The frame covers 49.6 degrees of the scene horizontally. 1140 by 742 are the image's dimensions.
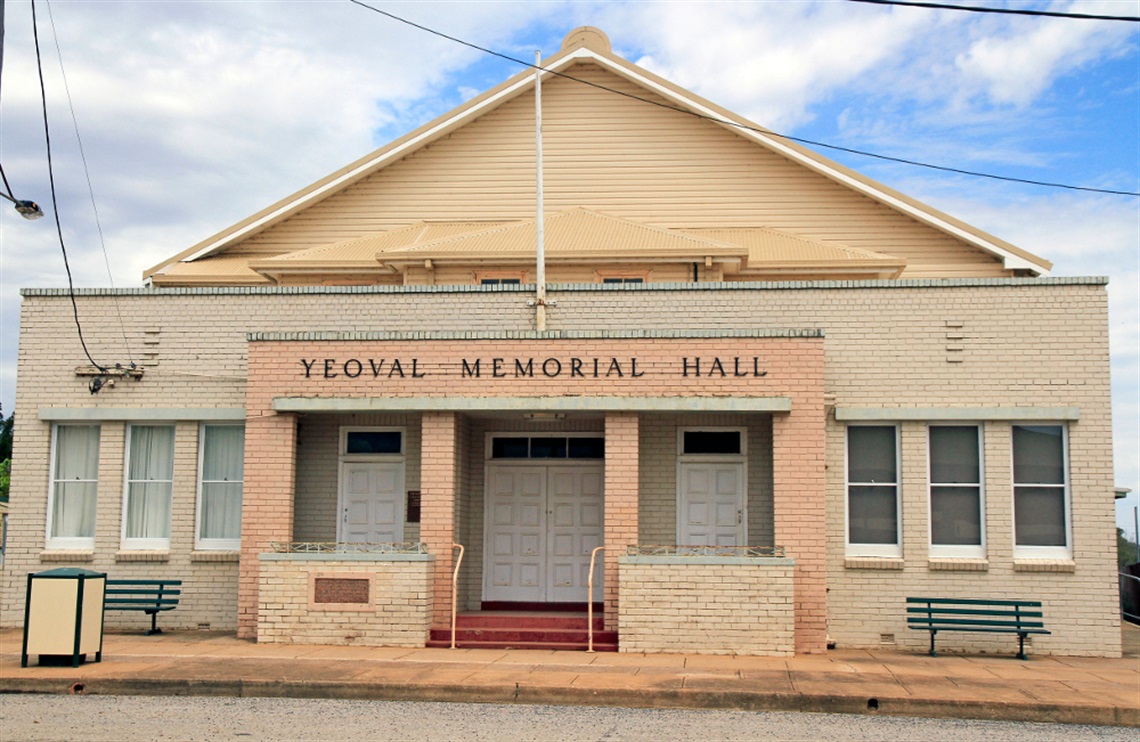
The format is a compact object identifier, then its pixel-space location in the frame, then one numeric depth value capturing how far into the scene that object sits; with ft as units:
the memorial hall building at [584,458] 49.96
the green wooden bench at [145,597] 53.47
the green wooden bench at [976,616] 49.42
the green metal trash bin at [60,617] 42.96
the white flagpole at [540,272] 54.31
